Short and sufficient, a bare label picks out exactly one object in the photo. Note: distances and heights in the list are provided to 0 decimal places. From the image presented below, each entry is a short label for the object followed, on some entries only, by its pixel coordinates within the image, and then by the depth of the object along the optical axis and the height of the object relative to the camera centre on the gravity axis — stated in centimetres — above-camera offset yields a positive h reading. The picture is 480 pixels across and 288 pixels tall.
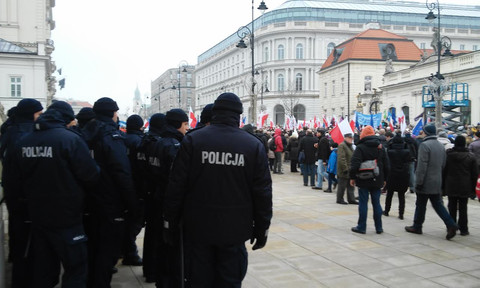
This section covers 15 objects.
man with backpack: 815 -78
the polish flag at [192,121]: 1614 +52
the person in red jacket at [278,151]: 1830 -67
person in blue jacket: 1303 -91
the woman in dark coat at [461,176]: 792 -73
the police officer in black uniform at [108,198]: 481 -69
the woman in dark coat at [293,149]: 1892 -61
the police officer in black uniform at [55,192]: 408 -53
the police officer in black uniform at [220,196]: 370 -52
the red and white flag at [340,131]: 1156 +11
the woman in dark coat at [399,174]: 951 -83
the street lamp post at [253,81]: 2283 +313
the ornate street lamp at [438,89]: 2422 +256
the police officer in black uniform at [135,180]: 545 -57
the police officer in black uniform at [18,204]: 466 -74
